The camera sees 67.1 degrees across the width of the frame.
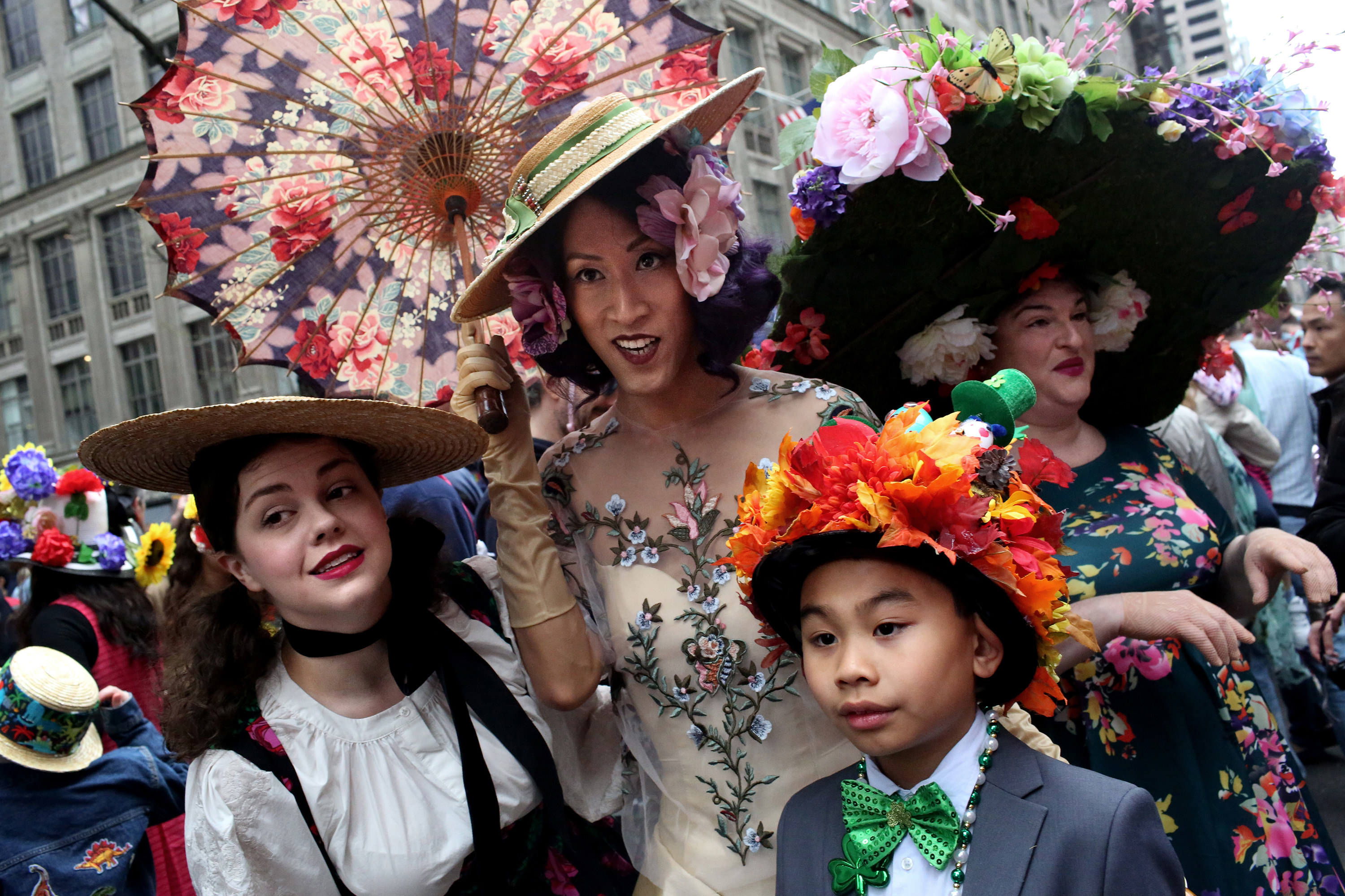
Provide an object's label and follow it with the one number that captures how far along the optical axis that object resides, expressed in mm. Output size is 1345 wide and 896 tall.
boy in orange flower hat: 1386
